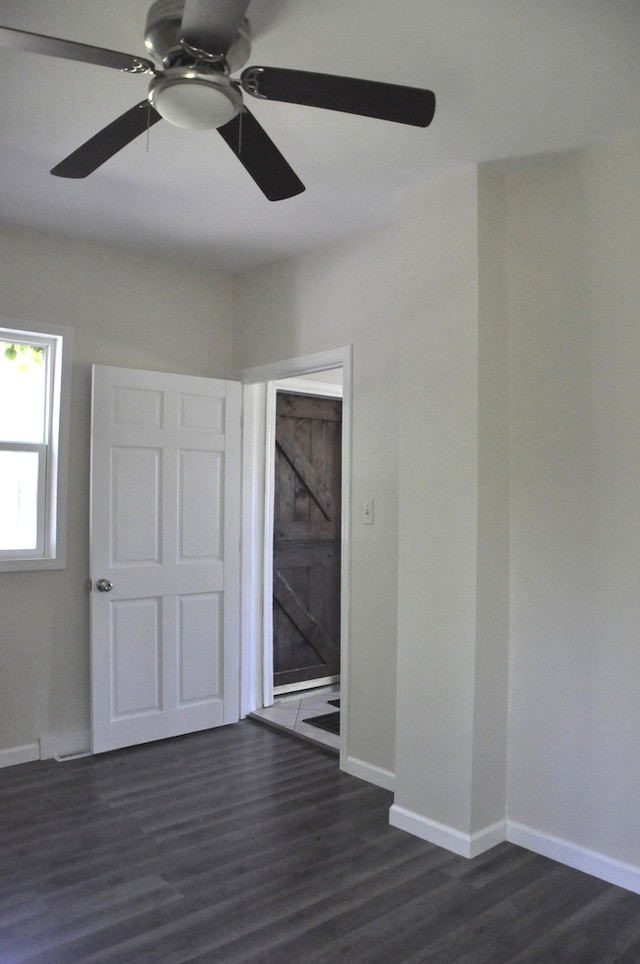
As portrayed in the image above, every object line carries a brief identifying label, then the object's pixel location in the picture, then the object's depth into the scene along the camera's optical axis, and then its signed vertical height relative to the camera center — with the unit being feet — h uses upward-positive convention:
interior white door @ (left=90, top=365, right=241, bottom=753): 13.01 -1.00
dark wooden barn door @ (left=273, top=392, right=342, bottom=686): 17.03 -0.86
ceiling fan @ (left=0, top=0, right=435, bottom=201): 5.49 +3.47
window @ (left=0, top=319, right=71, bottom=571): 12.57 +0.99
